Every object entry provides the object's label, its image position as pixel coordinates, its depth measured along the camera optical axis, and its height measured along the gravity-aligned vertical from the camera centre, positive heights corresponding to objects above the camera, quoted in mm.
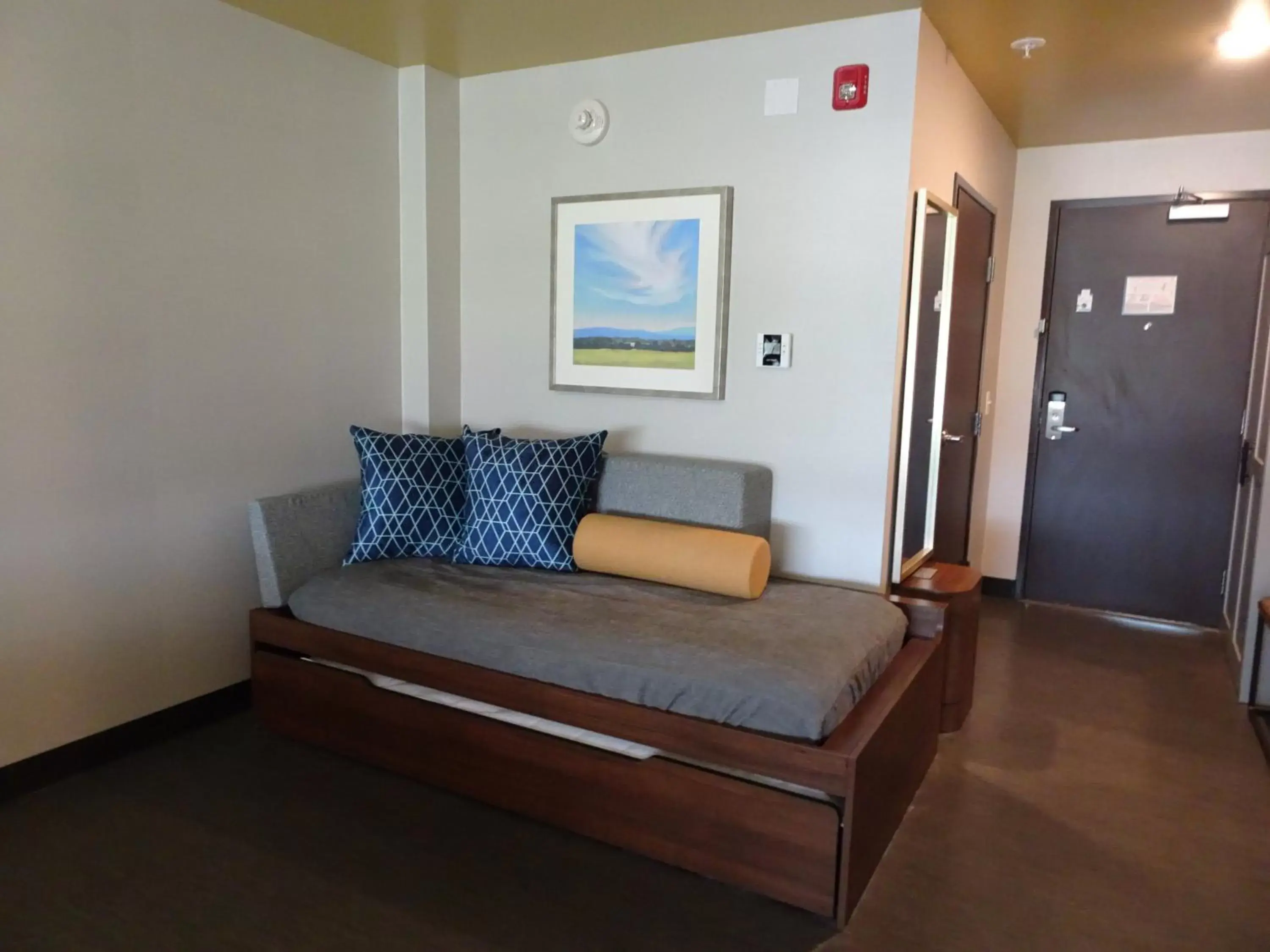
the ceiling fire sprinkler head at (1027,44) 2943 +1100
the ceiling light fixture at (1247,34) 2670 +1111
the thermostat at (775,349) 3051 +62
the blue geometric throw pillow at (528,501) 2943 -471
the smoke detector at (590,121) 3311 +898
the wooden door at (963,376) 3686 -10
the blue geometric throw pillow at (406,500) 3029 -491
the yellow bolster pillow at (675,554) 2658 -586
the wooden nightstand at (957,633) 2996 -878
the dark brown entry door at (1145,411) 4188 -155
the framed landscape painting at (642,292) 3168 +264
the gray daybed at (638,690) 2045 -848
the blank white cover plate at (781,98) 2961 +900
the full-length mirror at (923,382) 2988 -34
